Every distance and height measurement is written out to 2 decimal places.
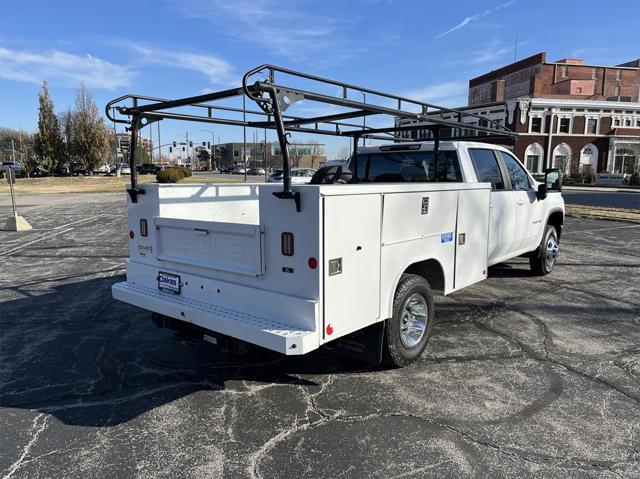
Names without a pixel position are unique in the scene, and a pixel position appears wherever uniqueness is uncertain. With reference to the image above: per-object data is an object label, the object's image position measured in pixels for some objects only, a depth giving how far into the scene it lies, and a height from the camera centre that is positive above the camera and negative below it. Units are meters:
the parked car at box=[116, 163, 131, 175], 65.70 +0.10
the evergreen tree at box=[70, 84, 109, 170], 47.44 +3.39
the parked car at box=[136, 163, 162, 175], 58.34 +0.10
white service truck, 3.29 -0.68
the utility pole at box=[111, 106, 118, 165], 51.03 +2.74
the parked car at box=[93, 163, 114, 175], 58.99 -0.17
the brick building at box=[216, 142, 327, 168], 93.04 +3.26
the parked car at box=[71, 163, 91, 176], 49.81 -0.05
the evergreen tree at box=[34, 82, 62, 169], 46.22 +3.07
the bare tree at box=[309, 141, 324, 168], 70.69 +2.79
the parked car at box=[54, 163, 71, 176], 49.18 -0.06
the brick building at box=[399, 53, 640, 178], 53.62 +4.54
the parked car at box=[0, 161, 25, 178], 51.88 -0.20
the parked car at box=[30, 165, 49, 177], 49.70 -0.18
